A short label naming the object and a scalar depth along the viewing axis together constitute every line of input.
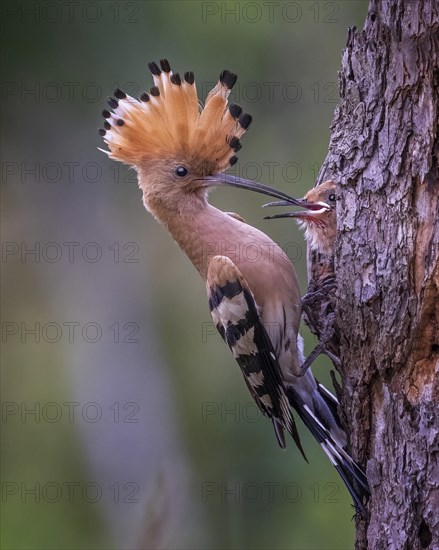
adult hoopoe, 5.66
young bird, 5.64
